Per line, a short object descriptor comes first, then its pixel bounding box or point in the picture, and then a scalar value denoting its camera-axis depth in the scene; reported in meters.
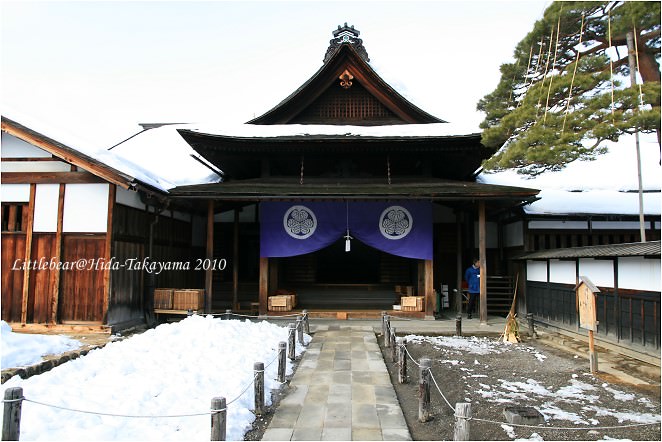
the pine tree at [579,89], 8.17
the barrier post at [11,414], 4.51
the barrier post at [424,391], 5.85
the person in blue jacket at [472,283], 14.28
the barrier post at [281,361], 7.51
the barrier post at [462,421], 4.18
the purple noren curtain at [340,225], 13.85
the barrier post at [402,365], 7.71
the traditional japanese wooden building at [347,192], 13.39
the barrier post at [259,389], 6.07
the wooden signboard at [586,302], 7.77
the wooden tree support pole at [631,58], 9.15
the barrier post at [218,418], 4.56
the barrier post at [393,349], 9.26
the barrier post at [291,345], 9.01
